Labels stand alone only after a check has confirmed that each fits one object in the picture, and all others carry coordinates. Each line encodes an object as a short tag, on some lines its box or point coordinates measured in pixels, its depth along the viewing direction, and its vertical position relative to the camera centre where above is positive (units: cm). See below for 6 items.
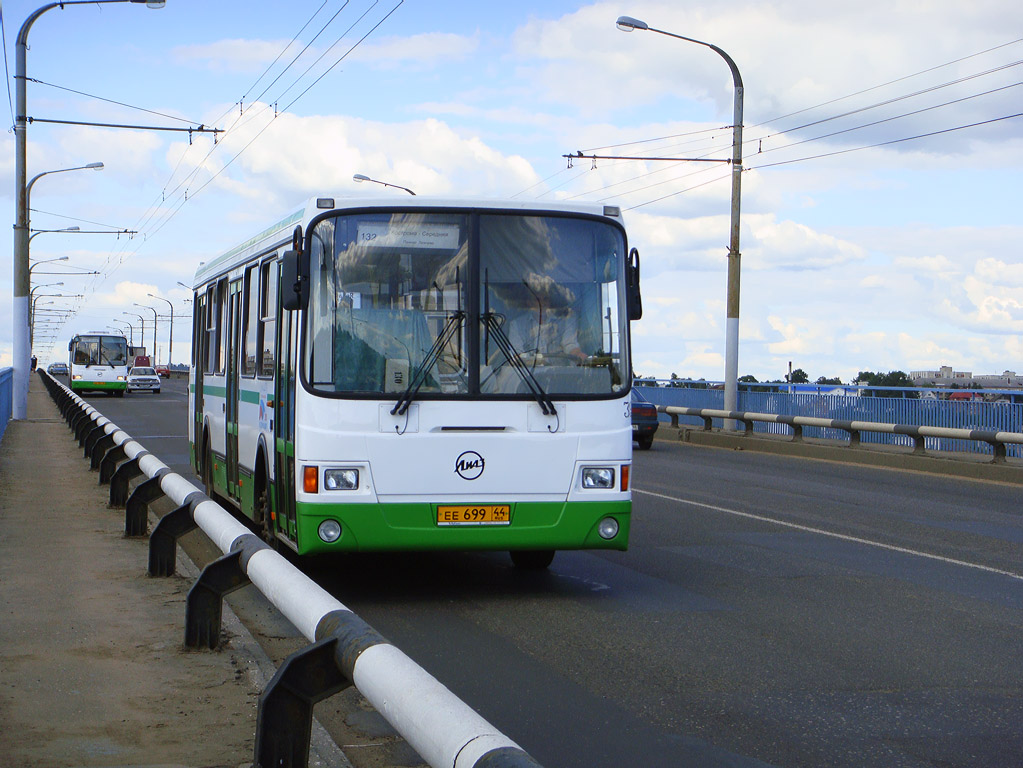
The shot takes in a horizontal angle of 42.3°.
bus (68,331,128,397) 6184 +38
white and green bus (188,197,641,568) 884 -1
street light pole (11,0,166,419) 2995 +334
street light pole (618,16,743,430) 2977 +301
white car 6950 -43
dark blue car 2762 -95
